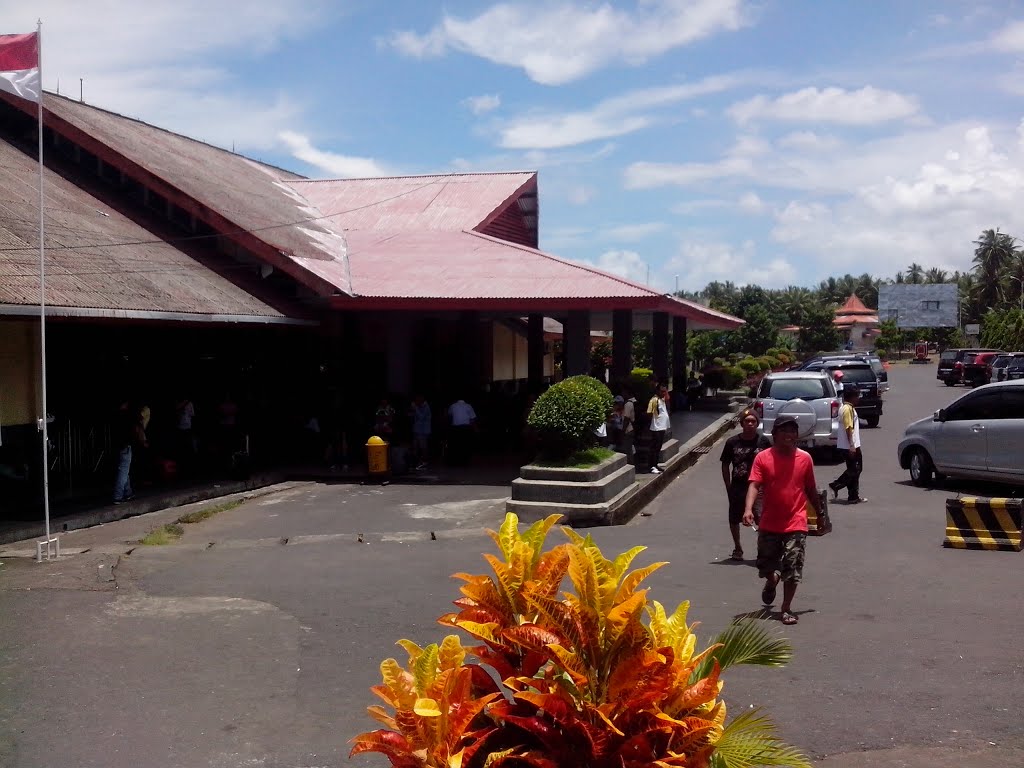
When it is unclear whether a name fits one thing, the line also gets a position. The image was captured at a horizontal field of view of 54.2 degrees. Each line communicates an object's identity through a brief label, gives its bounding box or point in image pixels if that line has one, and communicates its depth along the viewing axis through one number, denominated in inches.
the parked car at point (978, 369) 1744.6
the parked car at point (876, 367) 1285.4
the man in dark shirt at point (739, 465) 404.8
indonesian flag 423.2
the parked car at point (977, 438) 555.2
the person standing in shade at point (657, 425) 687.7
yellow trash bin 669.3
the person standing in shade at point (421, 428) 733.3
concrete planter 514.9
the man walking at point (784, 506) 312.2
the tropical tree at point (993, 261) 3821.4
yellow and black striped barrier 428.5
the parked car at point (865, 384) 1025.5
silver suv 762.8
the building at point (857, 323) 3882.9
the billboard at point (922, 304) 3816.4
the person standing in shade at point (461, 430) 738.8
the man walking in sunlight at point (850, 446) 548.1
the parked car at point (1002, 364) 1526.2
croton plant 111.9
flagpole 413.5
